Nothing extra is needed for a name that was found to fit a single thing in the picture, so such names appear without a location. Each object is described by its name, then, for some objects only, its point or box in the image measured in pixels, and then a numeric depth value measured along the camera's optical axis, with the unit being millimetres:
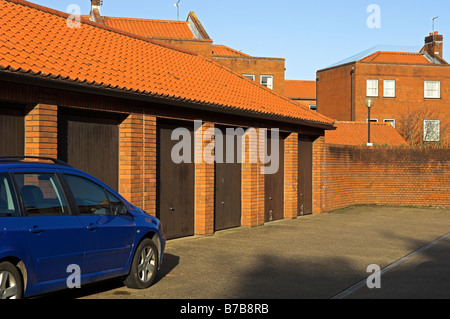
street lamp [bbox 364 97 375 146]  27909
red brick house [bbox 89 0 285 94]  36812
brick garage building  9797
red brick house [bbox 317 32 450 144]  44938
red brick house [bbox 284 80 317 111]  68750
